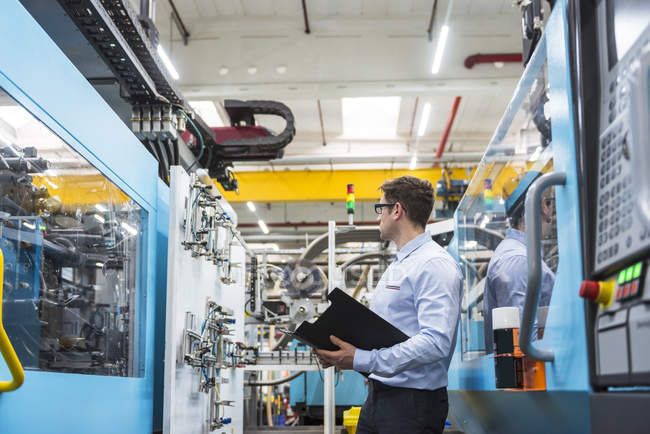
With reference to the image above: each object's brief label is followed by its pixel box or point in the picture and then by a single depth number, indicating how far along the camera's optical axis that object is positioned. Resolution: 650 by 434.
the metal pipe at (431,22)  8.47
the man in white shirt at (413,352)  2.36
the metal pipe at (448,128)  10.46
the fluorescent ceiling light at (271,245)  14.36
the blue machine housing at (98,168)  2.02
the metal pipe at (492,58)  8.61
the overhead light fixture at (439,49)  6.93
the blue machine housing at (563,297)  1.42
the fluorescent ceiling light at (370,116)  11.14
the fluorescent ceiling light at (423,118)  9.61
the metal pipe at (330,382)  5.12
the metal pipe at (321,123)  10.92
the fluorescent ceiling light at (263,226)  13.20
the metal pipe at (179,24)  8.38
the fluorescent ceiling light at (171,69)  7.01
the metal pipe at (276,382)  6.84
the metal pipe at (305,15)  8.31
